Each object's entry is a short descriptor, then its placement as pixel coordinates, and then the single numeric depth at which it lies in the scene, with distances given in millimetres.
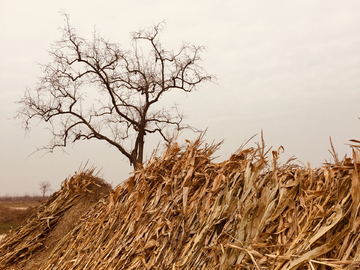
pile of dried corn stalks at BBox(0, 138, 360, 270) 2316
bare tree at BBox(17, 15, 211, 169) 19359
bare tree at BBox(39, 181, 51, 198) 39875
